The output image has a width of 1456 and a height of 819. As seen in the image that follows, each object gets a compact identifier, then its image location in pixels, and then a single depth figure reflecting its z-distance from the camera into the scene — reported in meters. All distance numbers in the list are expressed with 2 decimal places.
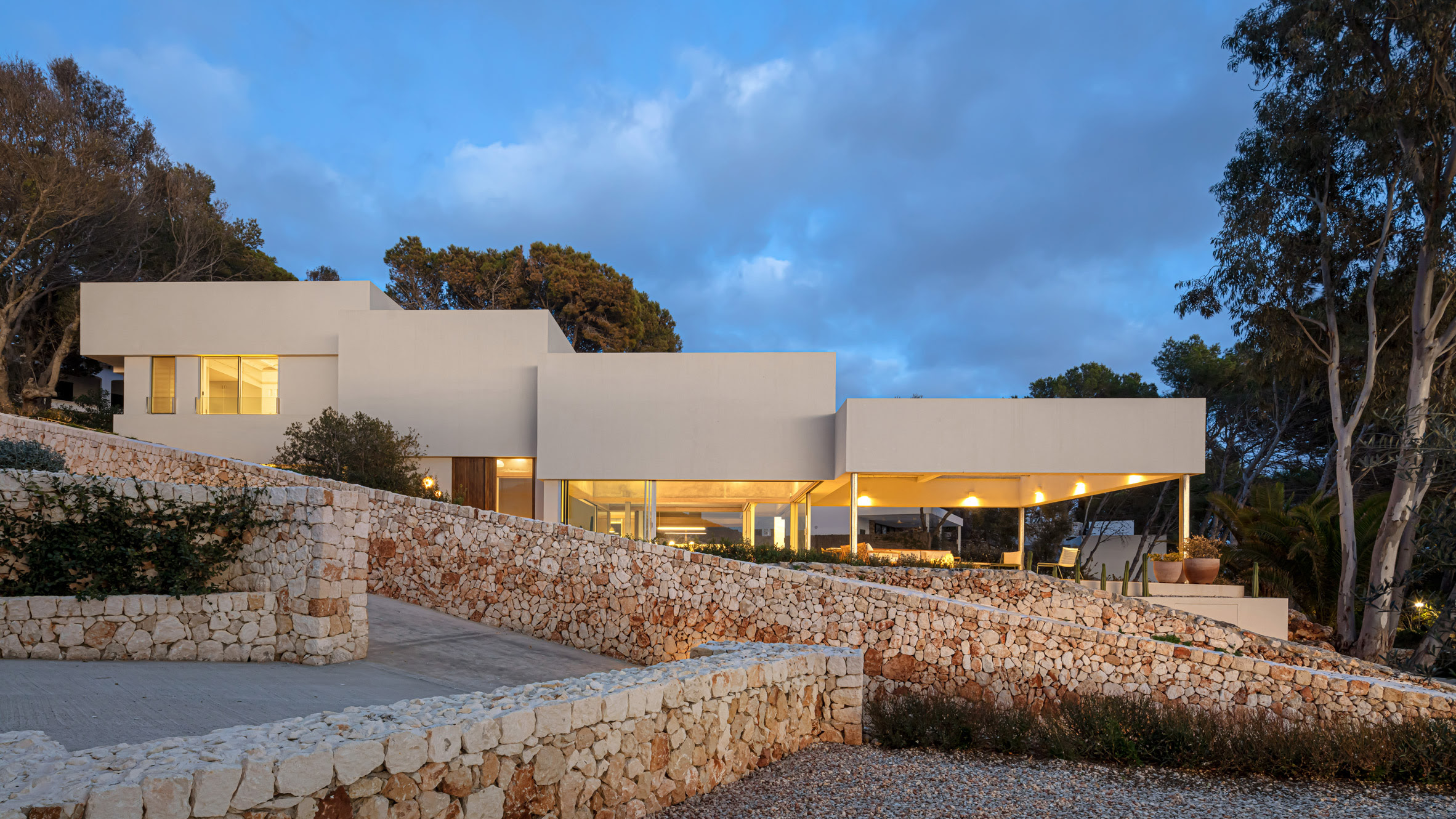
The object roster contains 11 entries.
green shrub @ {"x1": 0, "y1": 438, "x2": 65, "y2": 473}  10.71
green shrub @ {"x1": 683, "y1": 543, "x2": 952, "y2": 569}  14.34
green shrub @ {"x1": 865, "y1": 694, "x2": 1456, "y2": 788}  6.36
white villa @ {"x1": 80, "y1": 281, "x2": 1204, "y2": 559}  16.36
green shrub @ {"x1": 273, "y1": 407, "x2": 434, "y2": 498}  15.91
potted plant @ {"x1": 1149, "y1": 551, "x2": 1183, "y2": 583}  14.57
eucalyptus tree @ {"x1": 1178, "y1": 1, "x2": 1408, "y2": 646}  15.21
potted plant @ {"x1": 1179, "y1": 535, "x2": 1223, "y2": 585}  14.55
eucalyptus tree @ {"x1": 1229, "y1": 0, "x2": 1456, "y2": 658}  13.83
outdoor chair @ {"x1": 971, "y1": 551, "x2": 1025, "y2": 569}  16.38
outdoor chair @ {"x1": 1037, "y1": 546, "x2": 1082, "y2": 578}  15.81
